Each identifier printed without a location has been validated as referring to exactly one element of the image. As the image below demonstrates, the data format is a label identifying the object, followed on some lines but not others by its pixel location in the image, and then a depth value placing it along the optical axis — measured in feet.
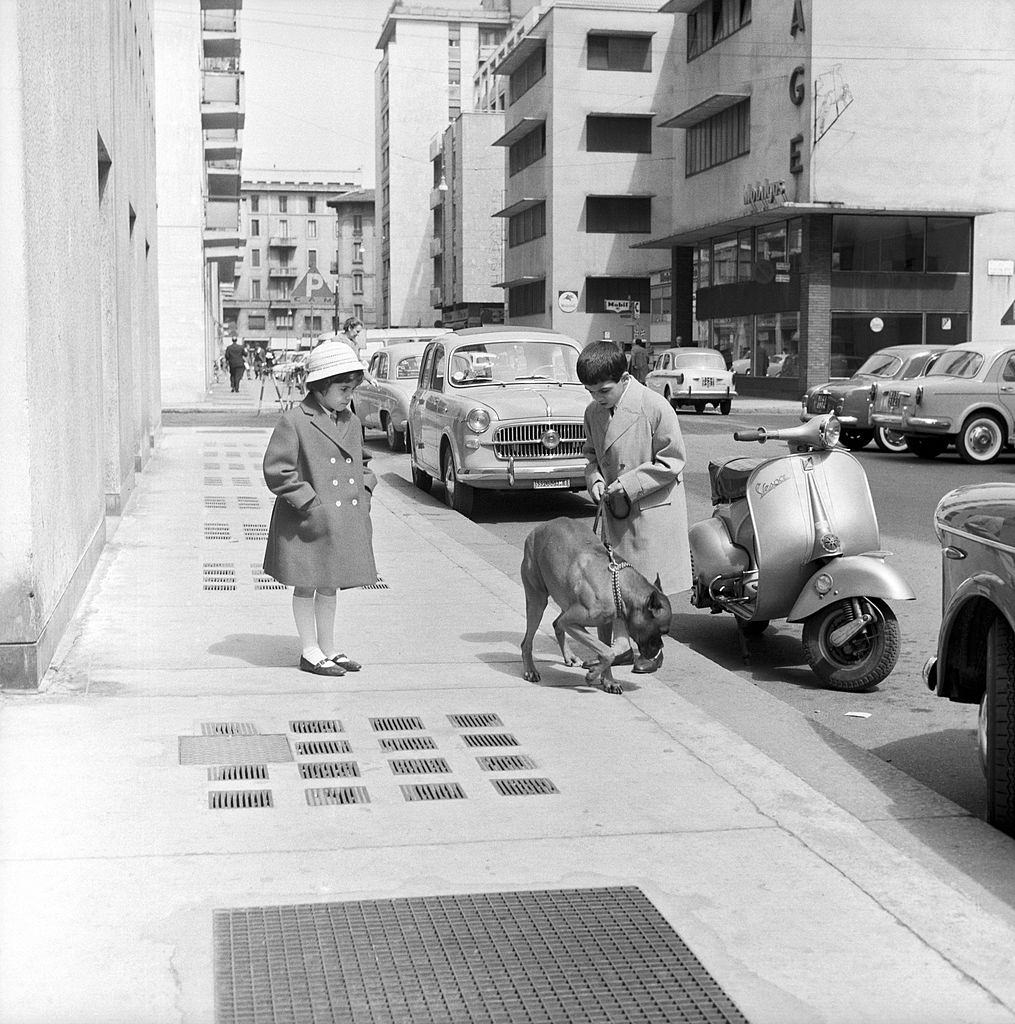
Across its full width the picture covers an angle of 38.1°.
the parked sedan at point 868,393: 75.51
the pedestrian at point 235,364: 158.10
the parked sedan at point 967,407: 68.74
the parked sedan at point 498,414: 47.01
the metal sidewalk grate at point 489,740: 18.52
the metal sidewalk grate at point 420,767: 17.15
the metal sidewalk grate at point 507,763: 17.39
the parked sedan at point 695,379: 110.42
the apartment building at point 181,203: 121.70
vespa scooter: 23.58
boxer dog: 21.03
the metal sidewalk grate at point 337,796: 15.99
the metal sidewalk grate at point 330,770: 16.98
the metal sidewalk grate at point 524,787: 16.38
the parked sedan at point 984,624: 15.30
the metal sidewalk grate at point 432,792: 16.29
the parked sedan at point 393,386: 72.02
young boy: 22.52
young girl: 21.39
